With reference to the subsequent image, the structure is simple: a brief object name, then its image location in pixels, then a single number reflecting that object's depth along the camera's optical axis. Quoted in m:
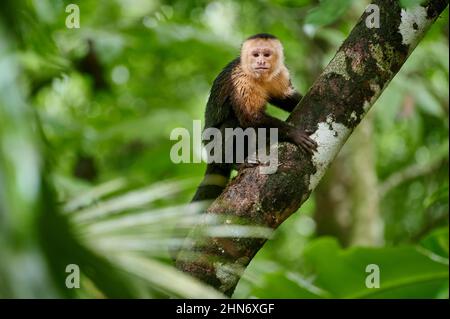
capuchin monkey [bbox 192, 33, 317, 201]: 3.17
